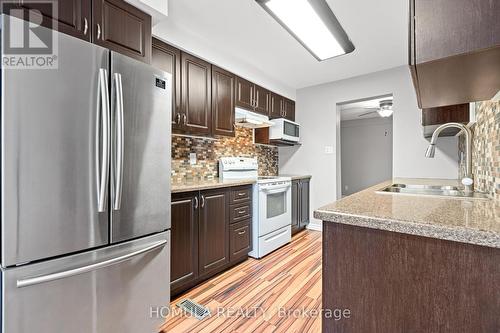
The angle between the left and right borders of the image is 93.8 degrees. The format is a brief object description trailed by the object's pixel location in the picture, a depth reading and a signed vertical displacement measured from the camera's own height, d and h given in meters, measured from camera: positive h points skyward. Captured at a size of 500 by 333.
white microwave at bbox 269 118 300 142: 3.53 +0.55
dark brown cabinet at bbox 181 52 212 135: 2.29 +0.73
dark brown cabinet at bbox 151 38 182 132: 2.07 +0.93
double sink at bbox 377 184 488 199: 1.42 -0.18
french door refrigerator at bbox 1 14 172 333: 0.96 -0.13
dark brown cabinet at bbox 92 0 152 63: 1.46 +0.92
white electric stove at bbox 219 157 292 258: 2.73 -0.50
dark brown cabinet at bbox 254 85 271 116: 3.25 +0.95
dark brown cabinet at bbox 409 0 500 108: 0.68 +0.38
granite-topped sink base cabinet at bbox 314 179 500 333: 0.64 -0.32
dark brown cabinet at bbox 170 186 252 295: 1.88 -0.63
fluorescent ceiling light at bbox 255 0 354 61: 1.78 +1.23
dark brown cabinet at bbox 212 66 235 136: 2.60 +0.75
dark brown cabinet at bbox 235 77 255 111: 2.94 +0.94
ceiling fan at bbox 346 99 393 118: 4.43 +1.11
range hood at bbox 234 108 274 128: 2.97 +0.62
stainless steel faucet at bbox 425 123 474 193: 1.48 +0.10
